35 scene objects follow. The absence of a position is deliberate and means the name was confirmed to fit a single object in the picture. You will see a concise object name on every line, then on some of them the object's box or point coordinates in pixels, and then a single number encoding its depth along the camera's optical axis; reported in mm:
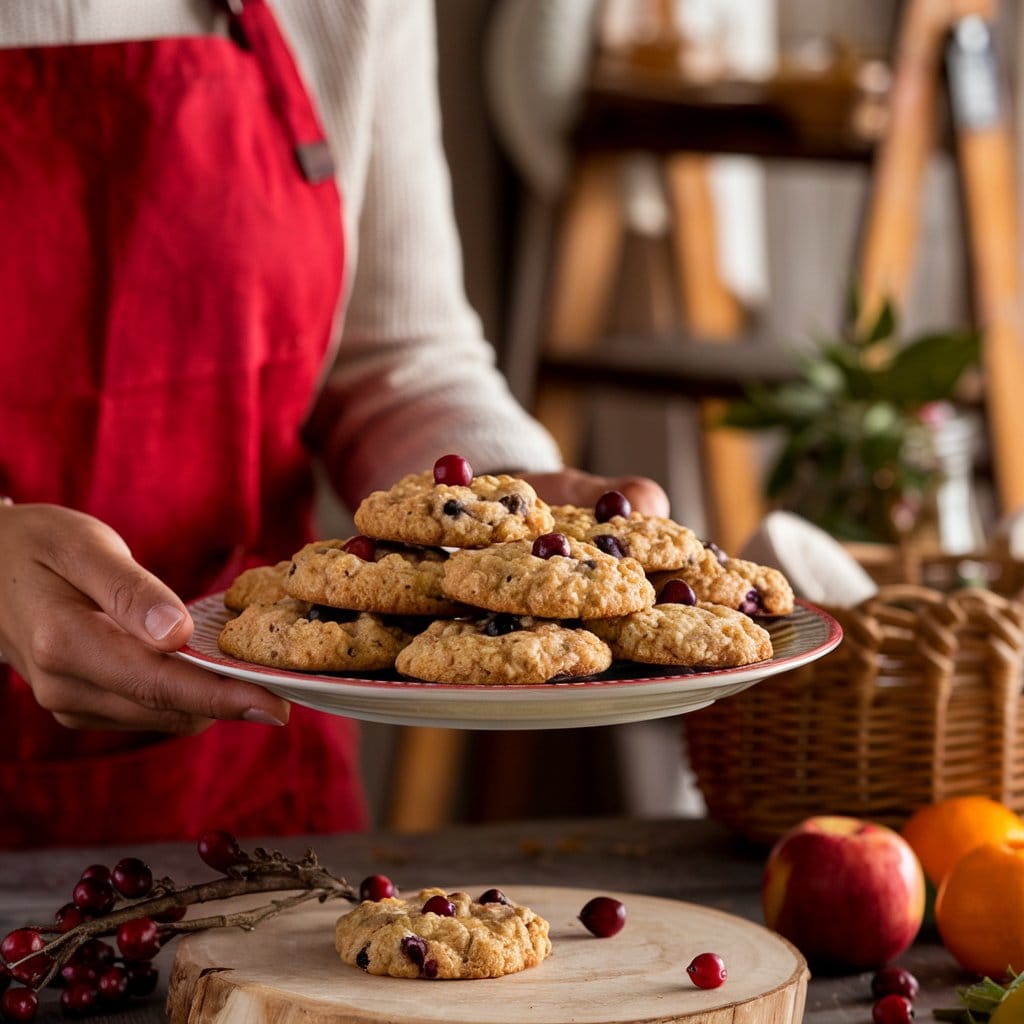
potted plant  2256
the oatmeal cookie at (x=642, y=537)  1472
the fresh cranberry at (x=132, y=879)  1475
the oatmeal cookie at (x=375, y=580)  1440
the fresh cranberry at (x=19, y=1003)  1453
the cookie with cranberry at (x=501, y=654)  1390
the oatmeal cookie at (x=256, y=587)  1503
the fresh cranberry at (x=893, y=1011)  1469
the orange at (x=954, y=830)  1608
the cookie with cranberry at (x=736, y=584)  1487
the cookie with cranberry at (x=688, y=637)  1416
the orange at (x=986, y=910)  1514
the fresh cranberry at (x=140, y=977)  1489
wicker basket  1668
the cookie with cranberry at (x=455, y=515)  1458
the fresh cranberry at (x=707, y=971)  1413
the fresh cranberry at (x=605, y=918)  1471
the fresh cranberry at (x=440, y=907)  1448
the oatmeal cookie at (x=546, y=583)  1414
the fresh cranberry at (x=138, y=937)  1453
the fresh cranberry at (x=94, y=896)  1470
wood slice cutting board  1384
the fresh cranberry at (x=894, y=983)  1507
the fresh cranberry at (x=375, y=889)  1498
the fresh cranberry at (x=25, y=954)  1439
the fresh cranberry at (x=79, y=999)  1473
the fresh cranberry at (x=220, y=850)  1487
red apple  1536
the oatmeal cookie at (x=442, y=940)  1415
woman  1684
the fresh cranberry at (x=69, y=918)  1461
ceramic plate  1350
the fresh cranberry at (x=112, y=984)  1475
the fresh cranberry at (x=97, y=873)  1477
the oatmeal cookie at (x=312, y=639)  1422
